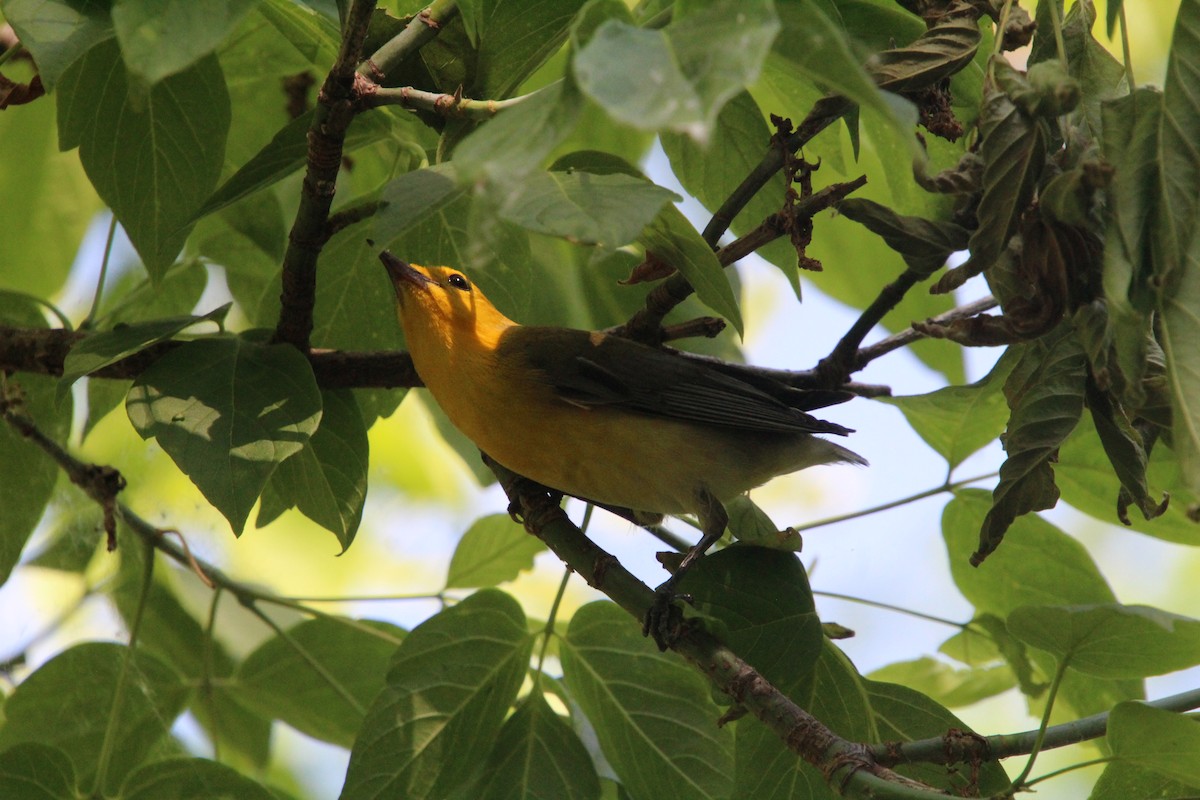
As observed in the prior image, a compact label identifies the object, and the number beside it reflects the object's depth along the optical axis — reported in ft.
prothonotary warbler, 22.53
